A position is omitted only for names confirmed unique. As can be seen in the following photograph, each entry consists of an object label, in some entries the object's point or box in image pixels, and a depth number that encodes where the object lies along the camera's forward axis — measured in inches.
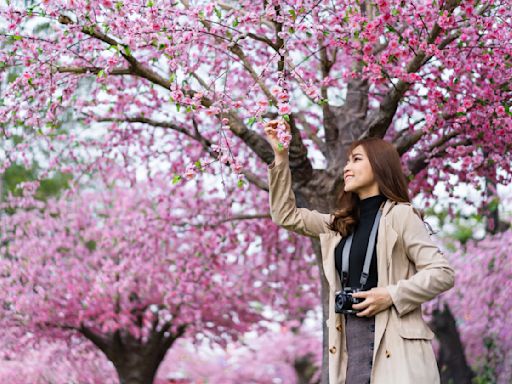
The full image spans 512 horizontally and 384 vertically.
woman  110.6
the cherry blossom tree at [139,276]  335.9
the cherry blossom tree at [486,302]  355.3
